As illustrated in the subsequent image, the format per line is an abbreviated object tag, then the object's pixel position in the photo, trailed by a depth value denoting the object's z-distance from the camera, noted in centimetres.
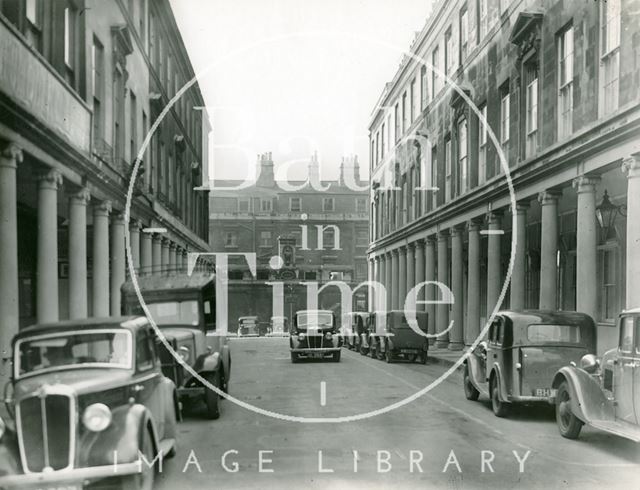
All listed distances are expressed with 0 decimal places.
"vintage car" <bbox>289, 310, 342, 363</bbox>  2333
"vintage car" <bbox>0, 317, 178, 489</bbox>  597
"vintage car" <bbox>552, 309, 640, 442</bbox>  864
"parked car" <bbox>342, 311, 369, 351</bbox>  2929
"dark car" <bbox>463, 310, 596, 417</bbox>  1137
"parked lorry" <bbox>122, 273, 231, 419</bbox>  1114
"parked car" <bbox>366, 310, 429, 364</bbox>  2327
